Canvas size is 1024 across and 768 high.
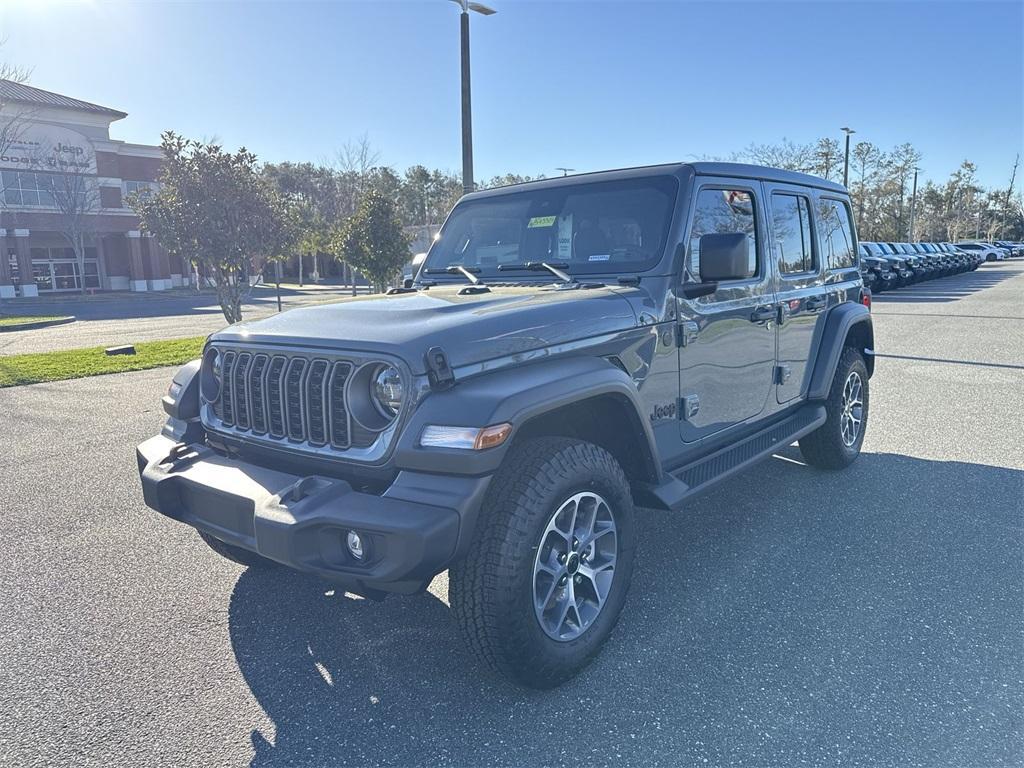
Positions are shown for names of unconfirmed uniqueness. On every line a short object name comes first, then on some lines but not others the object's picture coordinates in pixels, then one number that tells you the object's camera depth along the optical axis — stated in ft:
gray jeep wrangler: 7.78
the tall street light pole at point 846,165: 107.96
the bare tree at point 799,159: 129.72
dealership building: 124.77
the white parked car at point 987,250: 183.62
